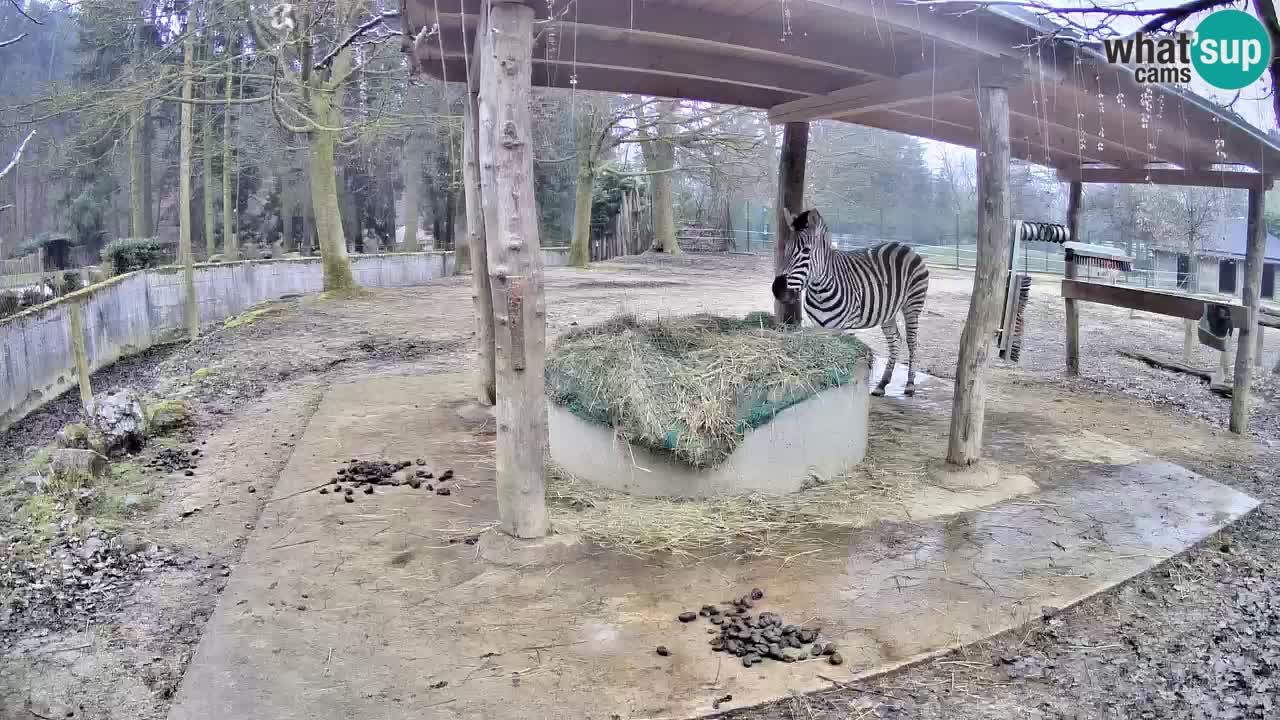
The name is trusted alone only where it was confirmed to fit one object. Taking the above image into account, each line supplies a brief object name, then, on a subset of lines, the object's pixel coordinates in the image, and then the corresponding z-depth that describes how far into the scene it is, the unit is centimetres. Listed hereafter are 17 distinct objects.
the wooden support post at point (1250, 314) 706
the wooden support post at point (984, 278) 536
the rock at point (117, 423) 629
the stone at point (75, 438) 623
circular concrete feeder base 496
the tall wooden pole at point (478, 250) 647
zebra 704
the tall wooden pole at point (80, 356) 828
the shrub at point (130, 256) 1653
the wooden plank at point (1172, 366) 928
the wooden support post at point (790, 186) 779
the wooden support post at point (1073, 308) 938
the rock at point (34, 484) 543
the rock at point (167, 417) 705
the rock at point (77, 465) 559
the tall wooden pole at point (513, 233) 396
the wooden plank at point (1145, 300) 748
